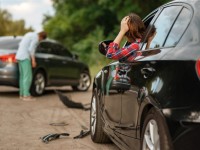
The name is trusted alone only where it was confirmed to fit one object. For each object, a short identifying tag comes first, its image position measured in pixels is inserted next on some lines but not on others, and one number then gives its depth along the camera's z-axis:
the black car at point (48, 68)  14.41
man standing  14.09
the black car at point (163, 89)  3.90
